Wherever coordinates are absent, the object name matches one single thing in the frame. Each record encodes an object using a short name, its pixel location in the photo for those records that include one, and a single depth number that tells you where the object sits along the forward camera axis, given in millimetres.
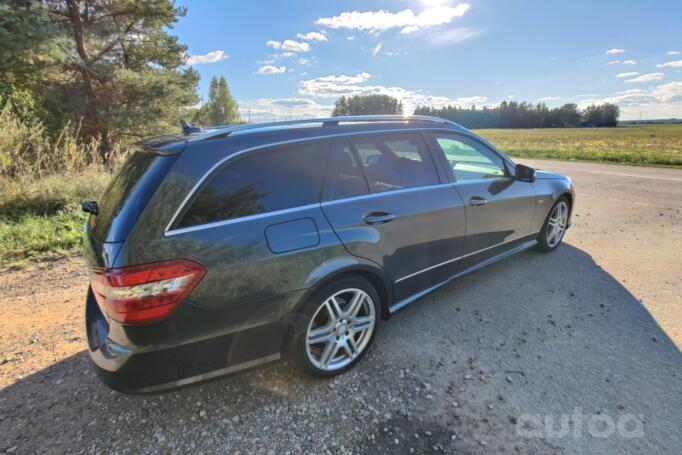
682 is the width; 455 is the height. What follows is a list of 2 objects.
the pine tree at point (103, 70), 9828
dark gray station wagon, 1780
